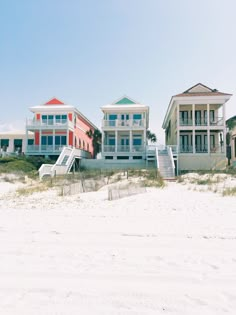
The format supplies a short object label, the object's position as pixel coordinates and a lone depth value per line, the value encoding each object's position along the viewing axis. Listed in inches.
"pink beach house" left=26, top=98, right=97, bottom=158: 1118.9
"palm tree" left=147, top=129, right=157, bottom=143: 1410.8
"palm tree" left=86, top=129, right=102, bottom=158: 1386.6
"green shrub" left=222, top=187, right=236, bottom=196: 402.9
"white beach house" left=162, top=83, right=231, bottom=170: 979.9
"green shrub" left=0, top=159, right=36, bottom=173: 804.7
